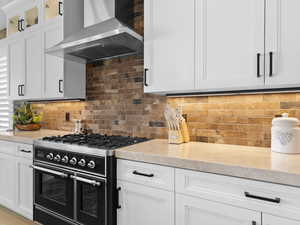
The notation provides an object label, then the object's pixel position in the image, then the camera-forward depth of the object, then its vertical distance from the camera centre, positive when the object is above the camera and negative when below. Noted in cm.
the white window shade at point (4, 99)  385 +15
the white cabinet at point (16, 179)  243 -80
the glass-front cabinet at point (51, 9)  281 +123
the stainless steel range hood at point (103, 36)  201 +63
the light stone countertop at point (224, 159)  112 -30
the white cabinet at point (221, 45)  140 +44
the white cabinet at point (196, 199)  111 -51
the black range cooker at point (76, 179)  172 -59
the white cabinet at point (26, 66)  301 +57
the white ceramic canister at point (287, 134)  149 -16
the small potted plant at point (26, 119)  322 -16
